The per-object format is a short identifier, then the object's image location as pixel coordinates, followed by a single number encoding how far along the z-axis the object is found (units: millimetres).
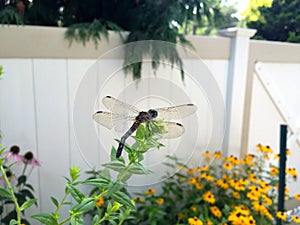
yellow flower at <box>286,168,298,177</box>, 1220
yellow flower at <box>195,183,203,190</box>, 1201
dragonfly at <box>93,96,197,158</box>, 348
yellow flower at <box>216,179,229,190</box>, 1211
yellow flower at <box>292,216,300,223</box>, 1009
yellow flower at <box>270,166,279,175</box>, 1287
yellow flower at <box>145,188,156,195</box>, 1167
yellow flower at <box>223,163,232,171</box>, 1226
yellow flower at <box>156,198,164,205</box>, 1136
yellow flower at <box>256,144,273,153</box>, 1328
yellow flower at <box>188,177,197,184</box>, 1195
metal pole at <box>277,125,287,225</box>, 1132
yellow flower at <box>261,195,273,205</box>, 1113
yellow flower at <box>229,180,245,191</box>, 1178
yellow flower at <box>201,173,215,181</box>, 1187
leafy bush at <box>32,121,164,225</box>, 350
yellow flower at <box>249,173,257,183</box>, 1224
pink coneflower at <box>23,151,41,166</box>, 938
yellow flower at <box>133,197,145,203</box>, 1136
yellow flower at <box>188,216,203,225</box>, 953
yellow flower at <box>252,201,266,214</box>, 1073
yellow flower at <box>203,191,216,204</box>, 1123
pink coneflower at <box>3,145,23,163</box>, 895
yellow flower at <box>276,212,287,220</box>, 1040
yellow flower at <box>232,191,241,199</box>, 1207
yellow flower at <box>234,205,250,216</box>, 1001
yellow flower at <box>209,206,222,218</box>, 1090
